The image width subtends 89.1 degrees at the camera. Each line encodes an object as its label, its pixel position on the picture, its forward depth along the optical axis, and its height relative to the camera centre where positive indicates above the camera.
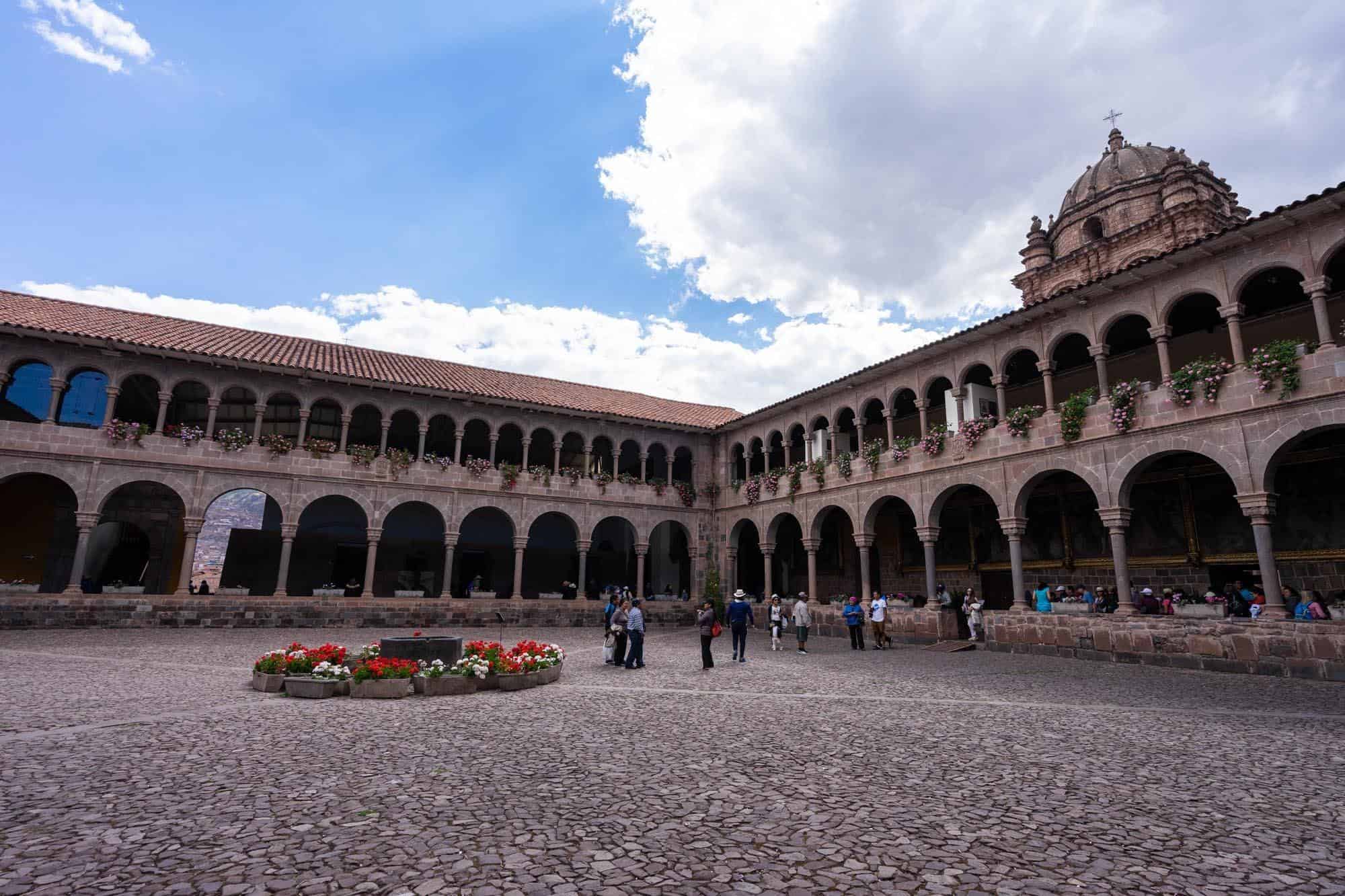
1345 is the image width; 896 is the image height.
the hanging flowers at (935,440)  19.42 +4.06
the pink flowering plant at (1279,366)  12.69 +4.15
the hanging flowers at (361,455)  22.75 +3.98
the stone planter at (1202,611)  13.28 -0.44
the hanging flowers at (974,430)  18.41 +4.14
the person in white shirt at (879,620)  17.56 -0.93
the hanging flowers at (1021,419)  17.28 +4.19
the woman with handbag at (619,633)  13.45 -1.03
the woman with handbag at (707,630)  13.02 -0.92
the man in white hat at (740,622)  14.59 -0.85
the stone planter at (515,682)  10.33 -1.54
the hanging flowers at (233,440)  21.38 +4.18
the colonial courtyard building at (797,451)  14.62 +3.70
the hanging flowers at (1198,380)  13.82 +4.22
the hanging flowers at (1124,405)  15.11 +3.99
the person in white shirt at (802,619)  16.25 -0.87
